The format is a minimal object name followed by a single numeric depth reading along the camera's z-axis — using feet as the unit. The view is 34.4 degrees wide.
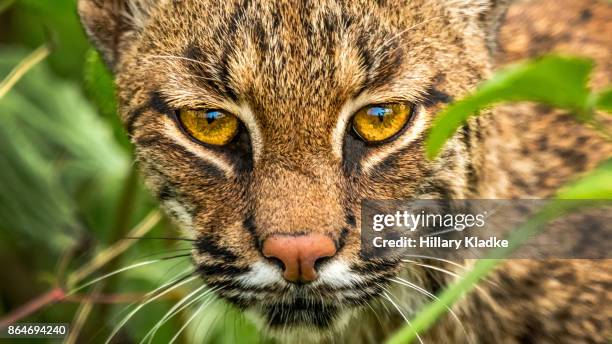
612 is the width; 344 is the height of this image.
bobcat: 9.08
